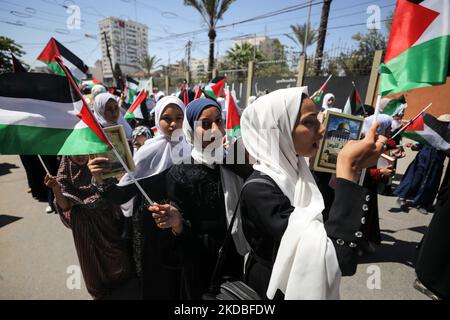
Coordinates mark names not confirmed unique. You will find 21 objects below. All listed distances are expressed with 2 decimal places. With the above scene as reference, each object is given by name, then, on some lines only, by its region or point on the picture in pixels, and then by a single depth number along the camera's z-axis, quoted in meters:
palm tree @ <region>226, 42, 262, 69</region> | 29.06
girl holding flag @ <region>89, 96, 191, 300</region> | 1.93
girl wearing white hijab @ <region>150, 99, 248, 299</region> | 1.66
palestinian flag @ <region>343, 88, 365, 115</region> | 4.18
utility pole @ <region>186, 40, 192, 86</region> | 20.78
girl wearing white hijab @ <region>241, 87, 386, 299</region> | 0.98
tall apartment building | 51.34
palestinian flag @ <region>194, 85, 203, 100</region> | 4.30
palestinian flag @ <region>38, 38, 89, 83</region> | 3.55
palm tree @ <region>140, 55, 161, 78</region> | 41.06
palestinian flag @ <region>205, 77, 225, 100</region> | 5.50
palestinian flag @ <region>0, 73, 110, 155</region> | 1.36
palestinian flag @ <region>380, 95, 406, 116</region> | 2.95
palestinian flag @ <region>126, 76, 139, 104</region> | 7.90
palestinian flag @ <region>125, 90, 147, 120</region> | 4.34
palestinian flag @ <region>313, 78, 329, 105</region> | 5.91
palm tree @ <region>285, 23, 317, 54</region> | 25.42
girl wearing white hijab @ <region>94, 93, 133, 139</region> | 3.18
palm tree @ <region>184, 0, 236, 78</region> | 17.30
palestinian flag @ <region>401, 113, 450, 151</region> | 2.95
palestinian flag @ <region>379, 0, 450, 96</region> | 1.27
